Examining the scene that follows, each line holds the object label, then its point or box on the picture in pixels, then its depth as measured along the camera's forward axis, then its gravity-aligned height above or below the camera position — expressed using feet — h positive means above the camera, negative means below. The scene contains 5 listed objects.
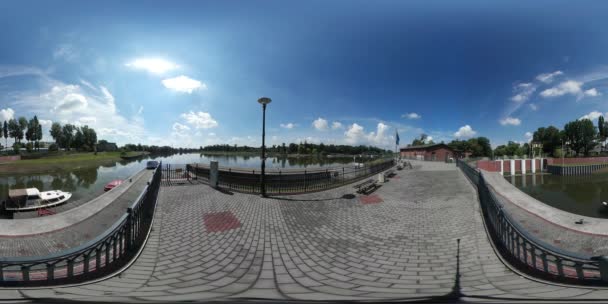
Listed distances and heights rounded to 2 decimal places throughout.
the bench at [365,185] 32.79 -4.66
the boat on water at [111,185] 50.55 -6.66
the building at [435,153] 148.87 +1.99
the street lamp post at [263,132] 29.66 +3.17
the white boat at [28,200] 52.02 -10.72
